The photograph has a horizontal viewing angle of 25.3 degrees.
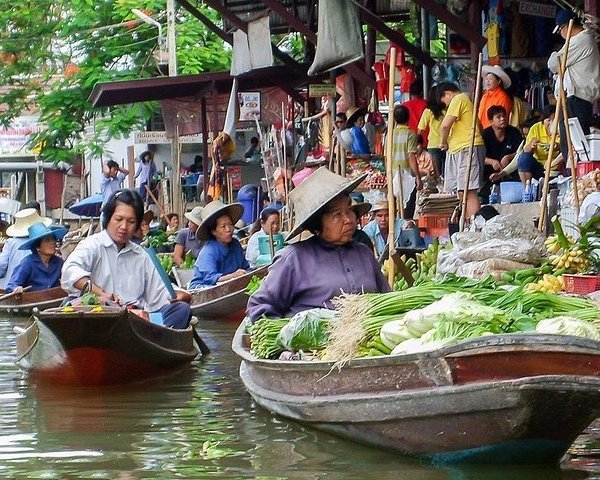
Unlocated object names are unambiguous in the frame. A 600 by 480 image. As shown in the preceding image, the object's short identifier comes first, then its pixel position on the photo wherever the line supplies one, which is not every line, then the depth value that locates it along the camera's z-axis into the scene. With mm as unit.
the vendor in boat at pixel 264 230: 15383
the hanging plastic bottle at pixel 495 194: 12992
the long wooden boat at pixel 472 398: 5473
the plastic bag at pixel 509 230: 9695
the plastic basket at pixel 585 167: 11062
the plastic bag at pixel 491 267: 9258
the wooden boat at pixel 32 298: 15125
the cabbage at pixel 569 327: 5861
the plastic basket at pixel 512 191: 12500
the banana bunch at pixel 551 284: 8328
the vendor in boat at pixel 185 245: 17228
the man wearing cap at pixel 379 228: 13347
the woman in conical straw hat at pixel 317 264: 7316
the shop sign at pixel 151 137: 23906
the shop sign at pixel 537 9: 13617
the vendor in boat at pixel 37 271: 14969
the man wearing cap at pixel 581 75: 11367
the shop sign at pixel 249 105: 19406
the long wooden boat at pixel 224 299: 13711
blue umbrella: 20875
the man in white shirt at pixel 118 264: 9125
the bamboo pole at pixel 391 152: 8328
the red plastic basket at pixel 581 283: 8117
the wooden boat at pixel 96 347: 8523
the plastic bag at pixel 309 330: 6668
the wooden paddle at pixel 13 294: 15060
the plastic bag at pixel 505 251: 9344
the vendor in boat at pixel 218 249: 12797
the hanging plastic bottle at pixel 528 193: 12258
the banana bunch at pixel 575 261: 8547
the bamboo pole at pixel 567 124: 9539
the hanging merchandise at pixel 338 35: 14336
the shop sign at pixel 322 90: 18094
